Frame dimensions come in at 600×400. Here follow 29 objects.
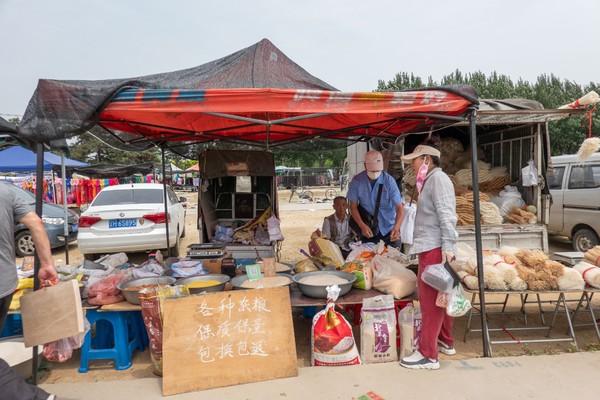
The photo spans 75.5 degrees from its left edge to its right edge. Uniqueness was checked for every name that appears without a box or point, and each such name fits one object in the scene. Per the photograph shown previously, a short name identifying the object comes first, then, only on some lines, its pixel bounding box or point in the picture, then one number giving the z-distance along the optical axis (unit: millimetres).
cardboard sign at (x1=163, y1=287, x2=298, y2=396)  2965
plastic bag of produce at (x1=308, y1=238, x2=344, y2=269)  4390
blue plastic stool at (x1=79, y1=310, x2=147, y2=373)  3428
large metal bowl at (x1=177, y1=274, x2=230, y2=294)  3524
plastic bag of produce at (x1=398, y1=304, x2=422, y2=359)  3367
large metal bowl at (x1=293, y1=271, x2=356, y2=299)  3395
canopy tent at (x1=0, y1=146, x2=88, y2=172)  11594
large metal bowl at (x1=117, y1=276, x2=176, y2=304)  3497
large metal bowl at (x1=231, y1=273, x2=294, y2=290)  3562
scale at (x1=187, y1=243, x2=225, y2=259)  4480
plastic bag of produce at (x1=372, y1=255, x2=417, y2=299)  3486
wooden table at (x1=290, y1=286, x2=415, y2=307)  3361
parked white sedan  6988
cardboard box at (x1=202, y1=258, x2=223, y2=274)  4117
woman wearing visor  2992
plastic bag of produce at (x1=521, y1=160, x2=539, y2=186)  6219
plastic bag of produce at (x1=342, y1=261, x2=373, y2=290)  3660
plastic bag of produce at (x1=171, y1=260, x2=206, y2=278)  3881
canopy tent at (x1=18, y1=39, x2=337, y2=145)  2895
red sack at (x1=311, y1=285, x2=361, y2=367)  3221
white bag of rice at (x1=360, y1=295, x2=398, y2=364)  3326
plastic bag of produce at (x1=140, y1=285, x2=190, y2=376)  3131
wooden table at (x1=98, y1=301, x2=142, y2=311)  3330
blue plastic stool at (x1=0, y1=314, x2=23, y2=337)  3734
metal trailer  5613
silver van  6820
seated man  5271
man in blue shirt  4895
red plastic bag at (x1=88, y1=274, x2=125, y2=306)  3449
